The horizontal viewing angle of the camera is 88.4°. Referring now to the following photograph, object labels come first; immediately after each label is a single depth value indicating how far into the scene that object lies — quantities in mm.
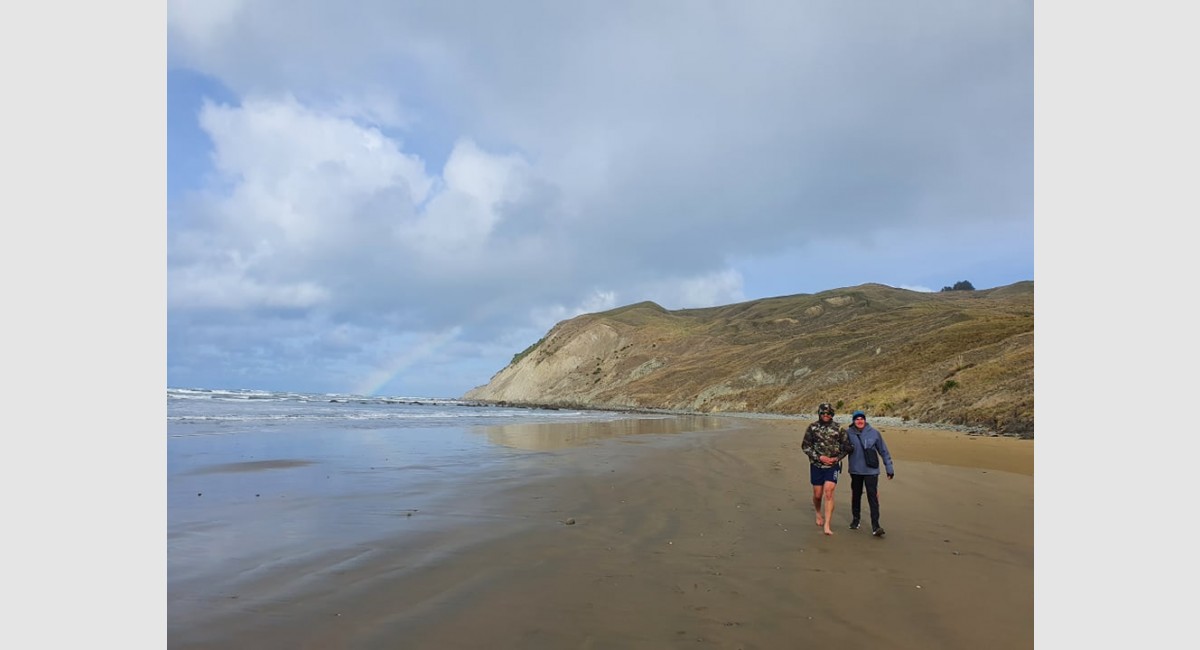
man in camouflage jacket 9438
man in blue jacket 9688
